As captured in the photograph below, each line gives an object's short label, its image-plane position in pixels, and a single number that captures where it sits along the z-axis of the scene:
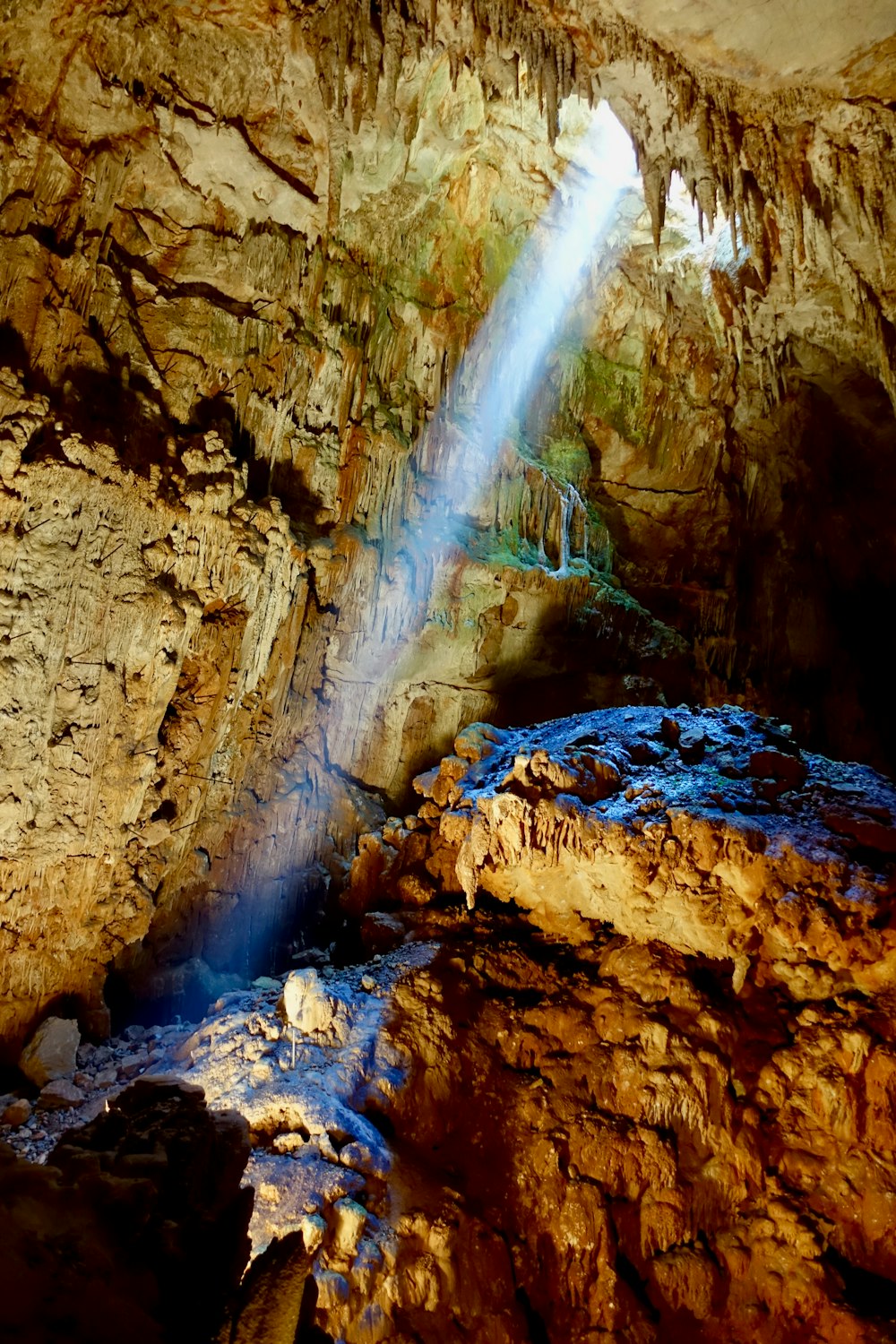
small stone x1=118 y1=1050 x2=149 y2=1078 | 6.39
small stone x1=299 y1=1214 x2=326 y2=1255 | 3.97
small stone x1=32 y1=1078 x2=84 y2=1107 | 6.02
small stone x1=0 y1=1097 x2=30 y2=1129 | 5.80
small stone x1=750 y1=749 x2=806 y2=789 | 6.58
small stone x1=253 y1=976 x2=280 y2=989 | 7.54
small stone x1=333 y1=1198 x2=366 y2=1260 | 4.02
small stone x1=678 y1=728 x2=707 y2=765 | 7.17
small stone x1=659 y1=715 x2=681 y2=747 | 7.53
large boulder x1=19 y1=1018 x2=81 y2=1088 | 6.40
